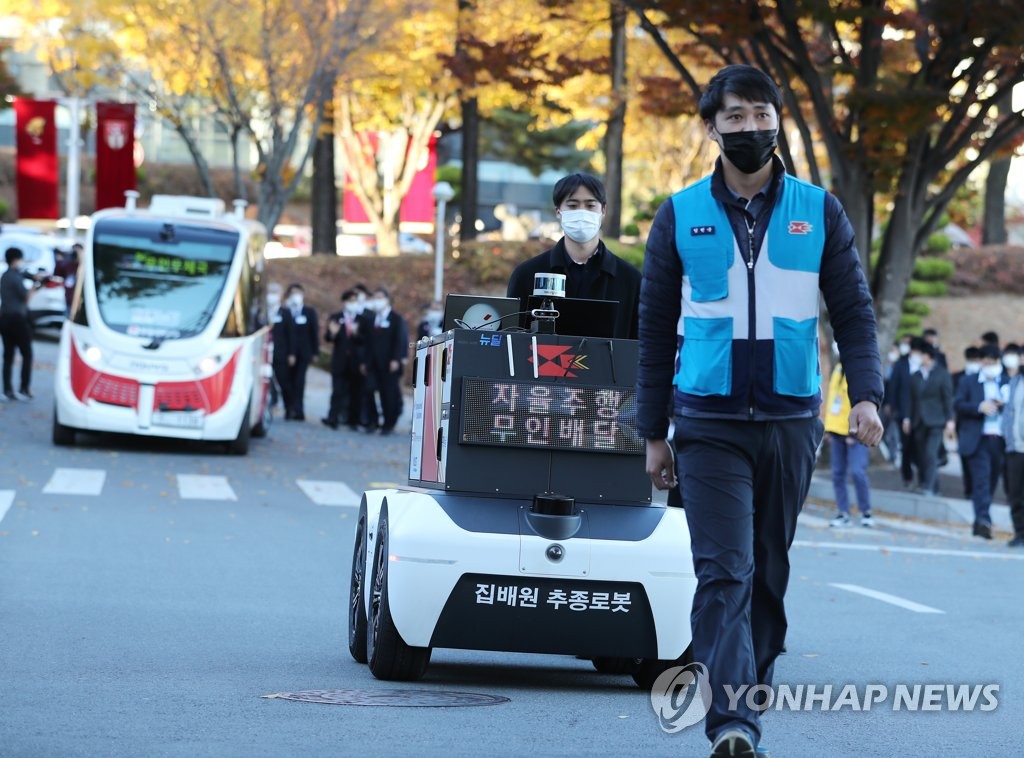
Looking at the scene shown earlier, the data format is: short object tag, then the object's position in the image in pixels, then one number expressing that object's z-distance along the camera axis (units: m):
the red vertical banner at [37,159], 46.47
